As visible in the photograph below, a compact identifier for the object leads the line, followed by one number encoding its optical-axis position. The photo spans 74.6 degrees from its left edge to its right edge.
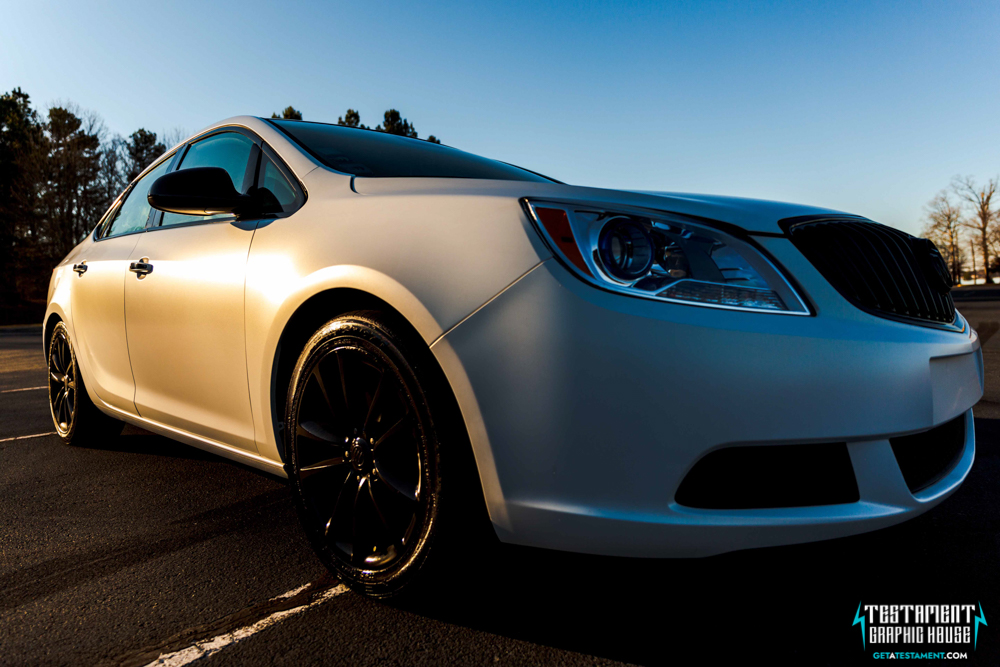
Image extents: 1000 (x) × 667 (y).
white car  1.42
